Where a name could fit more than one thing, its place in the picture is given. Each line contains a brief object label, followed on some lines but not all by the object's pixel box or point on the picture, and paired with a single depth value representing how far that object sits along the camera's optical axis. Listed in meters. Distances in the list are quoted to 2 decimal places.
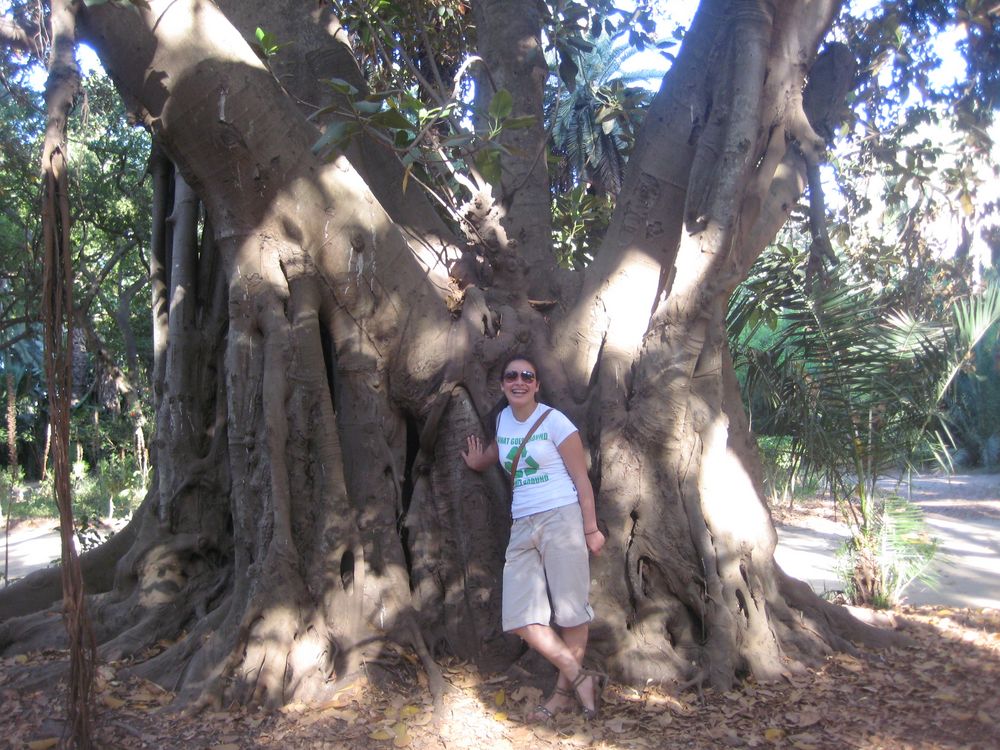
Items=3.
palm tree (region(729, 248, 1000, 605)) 6.39
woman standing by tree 4.21
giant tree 4.63
